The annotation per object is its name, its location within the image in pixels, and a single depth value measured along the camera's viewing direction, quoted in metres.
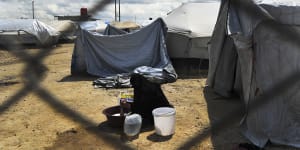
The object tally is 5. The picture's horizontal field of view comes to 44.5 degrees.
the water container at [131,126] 4.65
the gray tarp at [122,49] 9.42
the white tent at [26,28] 15.63
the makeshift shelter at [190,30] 9.35
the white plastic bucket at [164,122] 4.64
